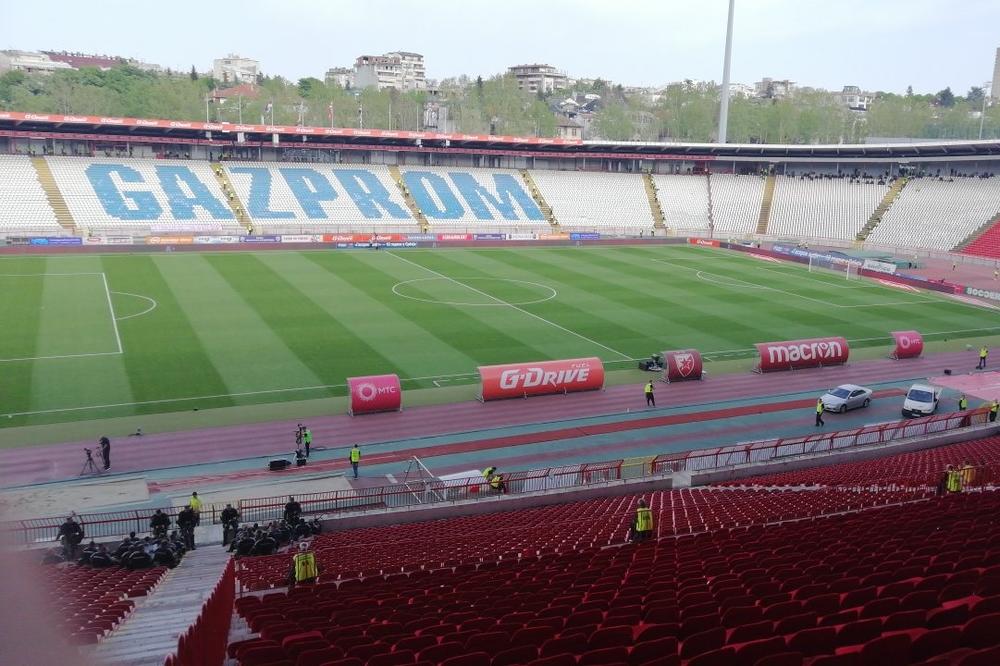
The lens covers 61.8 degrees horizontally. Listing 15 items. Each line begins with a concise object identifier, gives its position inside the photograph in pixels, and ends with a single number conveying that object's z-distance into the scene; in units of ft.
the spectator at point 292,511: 62.03
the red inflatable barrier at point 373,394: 98.32
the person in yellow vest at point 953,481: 54.75
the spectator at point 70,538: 53.47
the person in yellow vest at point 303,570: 41.34
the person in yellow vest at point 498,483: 73.36
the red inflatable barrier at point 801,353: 122.42
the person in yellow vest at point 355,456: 80.89
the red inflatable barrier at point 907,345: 131.34
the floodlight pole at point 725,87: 320.70
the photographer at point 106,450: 80.33
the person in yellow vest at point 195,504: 63.89
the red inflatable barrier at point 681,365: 115.85
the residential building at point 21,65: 560.65
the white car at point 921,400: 103.56
